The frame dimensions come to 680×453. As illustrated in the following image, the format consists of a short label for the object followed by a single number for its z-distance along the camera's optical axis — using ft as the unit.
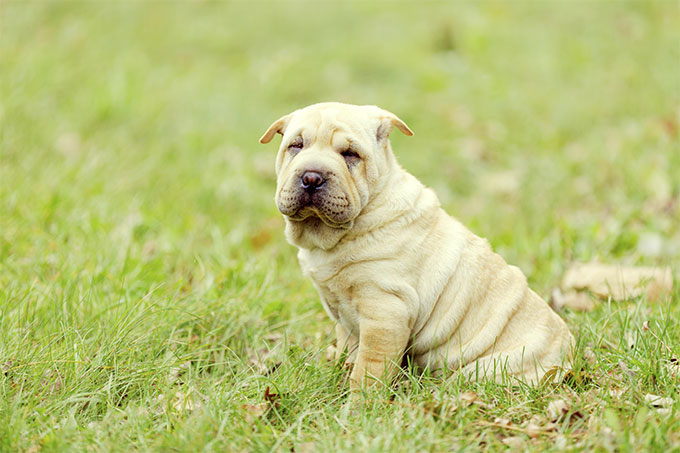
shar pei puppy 10.45
